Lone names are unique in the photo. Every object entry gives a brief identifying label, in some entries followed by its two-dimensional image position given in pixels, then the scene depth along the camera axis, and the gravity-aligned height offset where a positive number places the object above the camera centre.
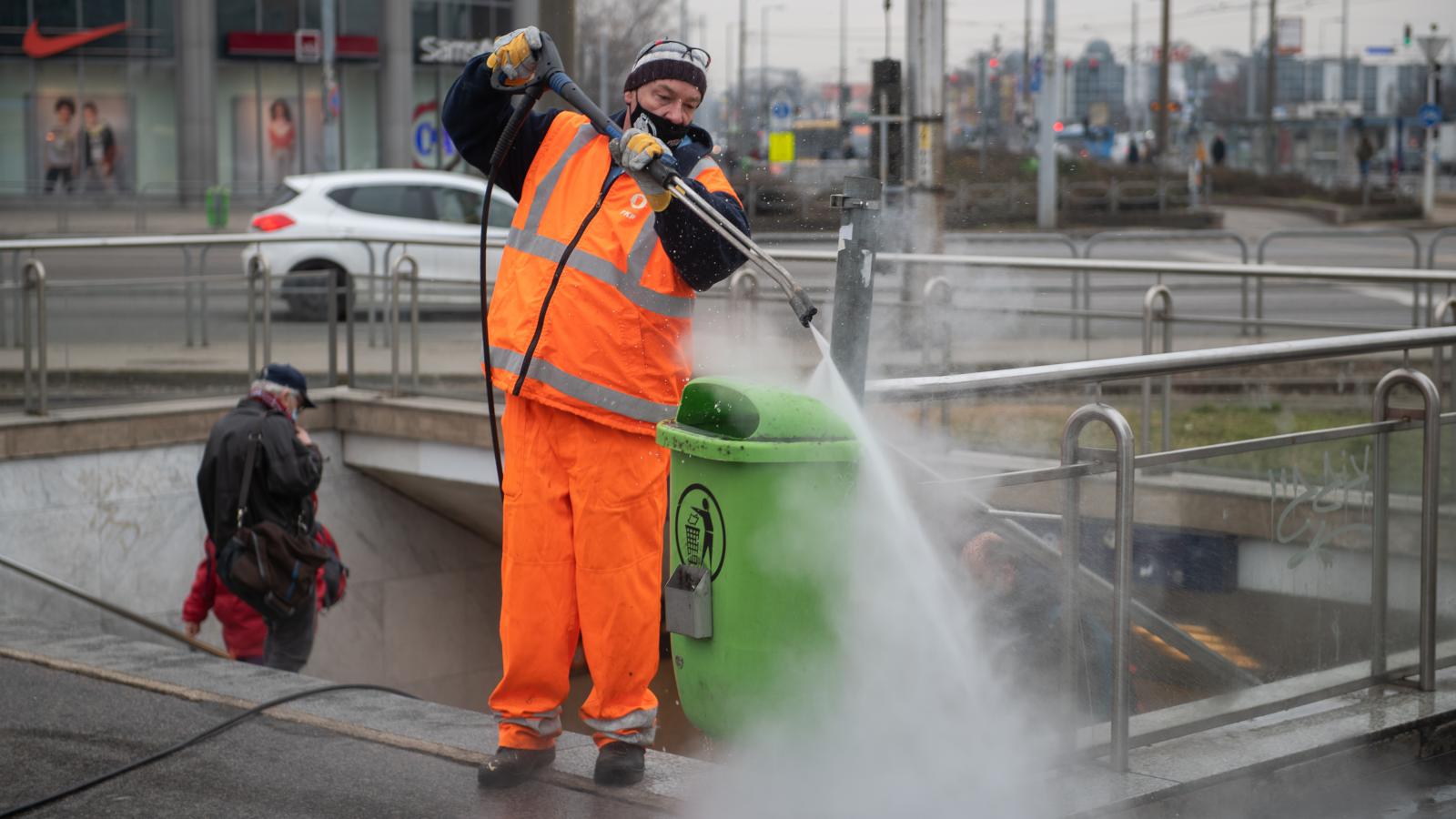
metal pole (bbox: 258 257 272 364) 9.52 -0.20
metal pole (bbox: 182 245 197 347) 9.33 -0.13
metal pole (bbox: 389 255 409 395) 9.89 -0.35
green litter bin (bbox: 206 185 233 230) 25.73 +0.99
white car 14.30 +0.55
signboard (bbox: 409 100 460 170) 31.12 +2.48
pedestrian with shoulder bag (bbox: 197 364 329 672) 6.72 -0.95
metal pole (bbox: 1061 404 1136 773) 3.88 -0.70
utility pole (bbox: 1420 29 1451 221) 23.70 +2.61
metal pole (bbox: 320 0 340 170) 31.20 +3.22
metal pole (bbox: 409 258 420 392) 9.83 -0.35
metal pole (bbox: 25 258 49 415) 8.41 -0.26
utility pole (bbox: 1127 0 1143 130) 38.91 +4.06
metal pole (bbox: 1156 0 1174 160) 34.72 +3.72
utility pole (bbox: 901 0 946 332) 9.52 +0.78
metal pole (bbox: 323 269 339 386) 9.98 -0.22
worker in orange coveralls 3.68 -0.29
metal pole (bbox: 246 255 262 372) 9.49 -0.28
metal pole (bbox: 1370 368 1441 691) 4.57 -0.72
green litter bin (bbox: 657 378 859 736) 3.29 -0.57
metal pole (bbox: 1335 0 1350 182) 36.84 +5.63
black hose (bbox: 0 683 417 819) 3.81 -1.24
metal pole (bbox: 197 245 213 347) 9.38 -0.22
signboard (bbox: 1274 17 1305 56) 48.06 +6.82
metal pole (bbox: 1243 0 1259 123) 41.61 +6.35
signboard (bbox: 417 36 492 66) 36.19 +4.84
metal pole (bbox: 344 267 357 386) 10.03 -0.38
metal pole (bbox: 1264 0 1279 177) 36.81 +4.32
